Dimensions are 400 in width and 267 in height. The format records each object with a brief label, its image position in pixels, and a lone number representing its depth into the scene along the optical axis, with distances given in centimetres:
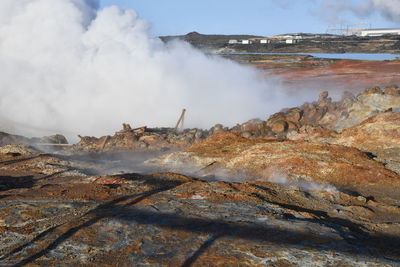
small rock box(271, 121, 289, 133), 1607
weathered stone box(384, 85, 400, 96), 1660
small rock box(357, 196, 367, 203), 762
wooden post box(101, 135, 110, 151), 1564
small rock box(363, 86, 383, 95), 1676
